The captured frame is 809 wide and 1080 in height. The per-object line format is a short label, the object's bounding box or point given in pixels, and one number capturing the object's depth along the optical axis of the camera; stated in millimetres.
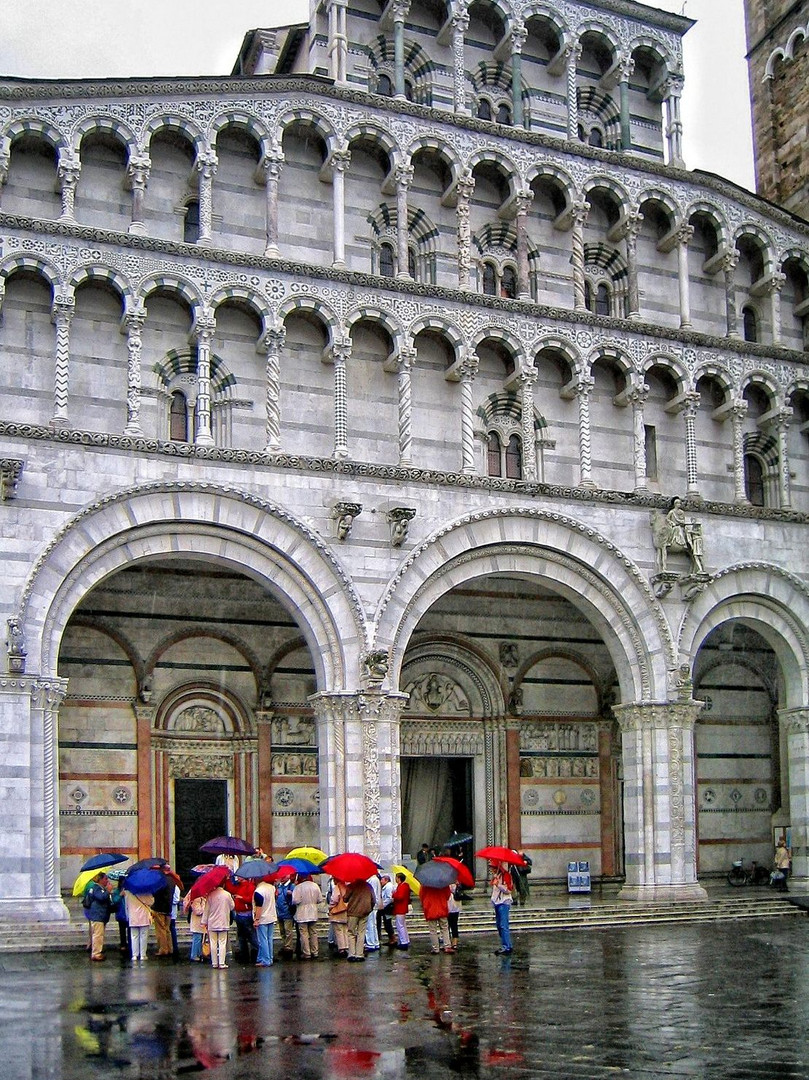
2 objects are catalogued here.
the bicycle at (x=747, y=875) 26938
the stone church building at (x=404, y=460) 21266
